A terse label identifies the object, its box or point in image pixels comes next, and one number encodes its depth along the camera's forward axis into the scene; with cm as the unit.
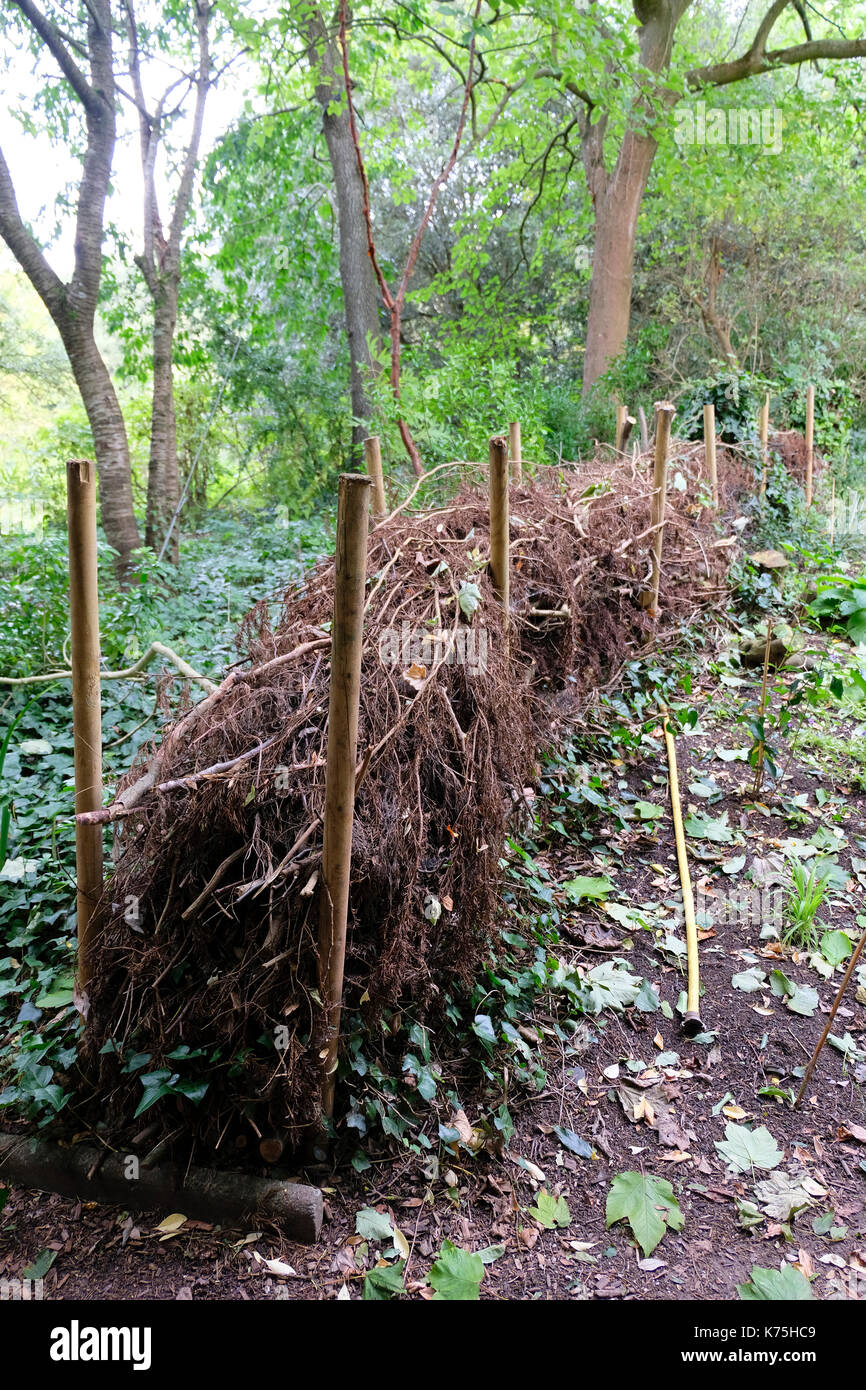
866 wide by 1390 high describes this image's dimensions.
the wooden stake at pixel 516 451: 502
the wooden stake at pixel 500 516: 322
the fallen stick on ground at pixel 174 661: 226
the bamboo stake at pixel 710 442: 702
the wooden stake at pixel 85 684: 214
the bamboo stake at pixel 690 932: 299
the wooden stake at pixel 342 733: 188
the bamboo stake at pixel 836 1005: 247
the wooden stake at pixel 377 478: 407
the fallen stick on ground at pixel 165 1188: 217
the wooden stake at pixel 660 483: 554
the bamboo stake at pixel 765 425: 861
